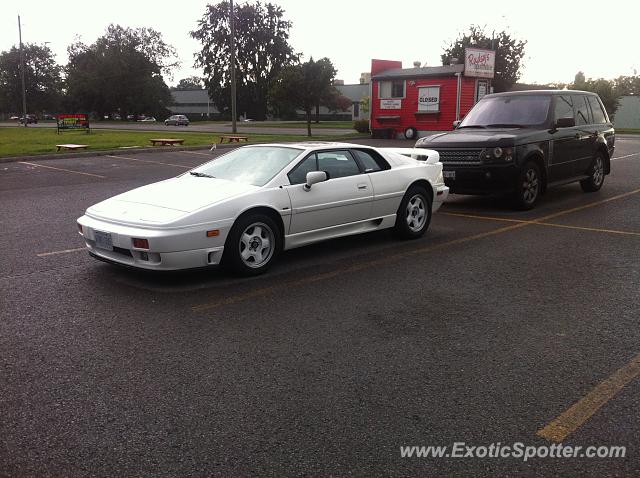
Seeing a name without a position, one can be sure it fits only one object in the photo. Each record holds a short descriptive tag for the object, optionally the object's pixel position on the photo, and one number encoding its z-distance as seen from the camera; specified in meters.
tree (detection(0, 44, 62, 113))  84.88
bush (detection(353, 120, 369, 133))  37.81
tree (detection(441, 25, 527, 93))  42.03
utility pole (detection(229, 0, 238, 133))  31.63
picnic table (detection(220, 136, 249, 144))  28.68
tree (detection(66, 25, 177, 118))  84.94
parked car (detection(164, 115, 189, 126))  64.19
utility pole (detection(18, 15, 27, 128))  48.83
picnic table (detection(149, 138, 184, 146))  25.15
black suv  9.52
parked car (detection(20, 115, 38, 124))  76.38
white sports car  5.49
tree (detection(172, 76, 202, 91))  142.52
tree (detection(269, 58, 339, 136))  33.88
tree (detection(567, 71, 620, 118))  45.31
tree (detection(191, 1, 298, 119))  83.31
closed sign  30.56
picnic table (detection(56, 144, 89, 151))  22.42
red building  29.91
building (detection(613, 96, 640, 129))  54.16
